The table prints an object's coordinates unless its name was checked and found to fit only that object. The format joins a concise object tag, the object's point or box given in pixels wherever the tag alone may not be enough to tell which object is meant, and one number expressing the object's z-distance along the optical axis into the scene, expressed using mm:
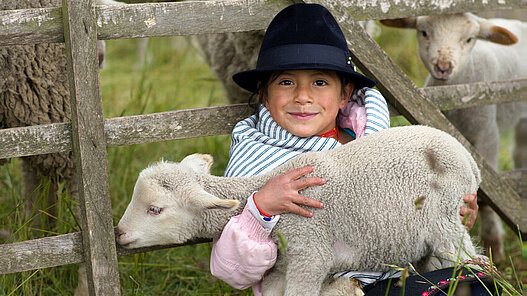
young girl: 2612
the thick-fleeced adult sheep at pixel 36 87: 2923
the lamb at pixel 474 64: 3405
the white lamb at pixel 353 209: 2556
